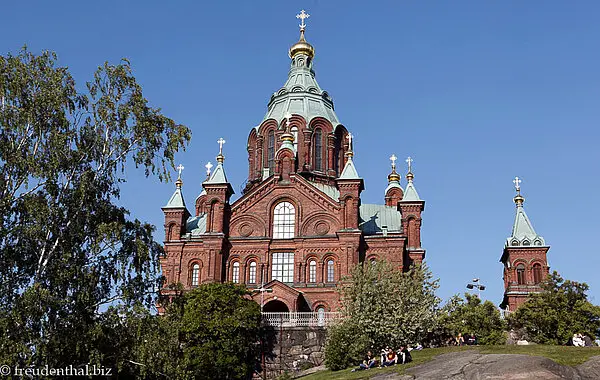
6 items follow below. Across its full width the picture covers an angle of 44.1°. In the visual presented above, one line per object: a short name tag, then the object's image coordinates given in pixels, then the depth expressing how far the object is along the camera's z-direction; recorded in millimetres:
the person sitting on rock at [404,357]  36438
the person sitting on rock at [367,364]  36969
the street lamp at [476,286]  58150
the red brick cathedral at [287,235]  54875
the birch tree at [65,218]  26438
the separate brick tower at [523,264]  62656
